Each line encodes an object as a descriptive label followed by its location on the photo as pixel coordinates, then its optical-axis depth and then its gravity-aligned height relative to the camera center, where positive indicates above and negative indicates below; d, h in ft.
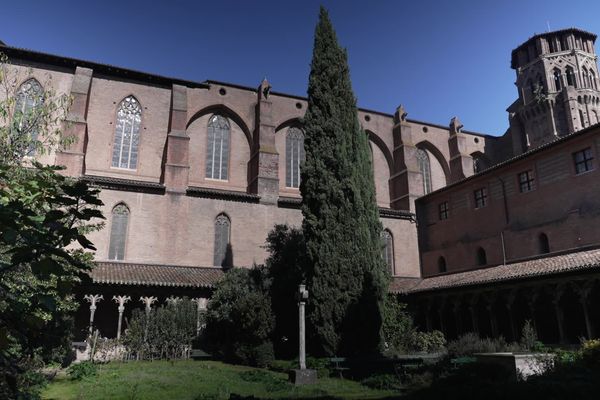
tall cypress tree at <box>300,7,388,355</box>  58.90 +15.00
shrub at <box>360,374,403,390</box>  38.67 -3.94
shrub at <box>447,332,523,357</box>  54.22 -1.66
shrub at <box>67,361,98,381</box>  44.11 -3.17
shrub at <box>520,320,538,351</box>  54.95 -0.84
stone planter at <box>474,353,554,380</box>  36.41 -2.25
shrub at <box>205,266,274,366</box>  60.54 +1.95
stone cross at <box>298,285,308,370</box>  47.27 +2.43
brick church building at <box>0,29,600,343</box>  68.13 +22.48
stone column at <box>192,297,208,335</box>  70.64 +4.22
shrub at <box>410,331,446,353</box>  71.05 -1.26
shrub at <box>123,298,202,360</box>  65.31 +0.25
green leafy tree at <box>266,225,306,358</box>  64.13 +6.05
